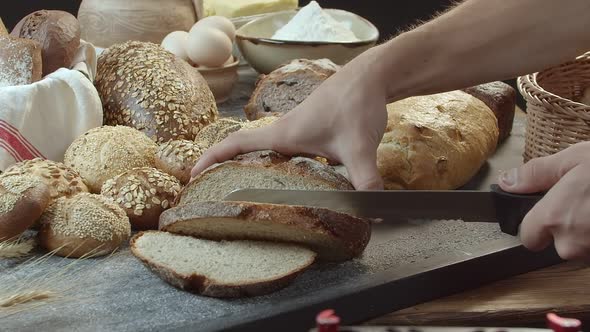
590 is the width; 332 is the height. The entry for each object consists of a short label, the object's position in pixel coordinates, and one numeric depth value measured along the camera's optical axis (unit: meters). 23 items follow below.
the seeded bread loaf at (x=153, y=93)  2.28
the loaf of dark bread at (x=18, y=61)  2.07
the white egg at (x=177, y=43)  2.75
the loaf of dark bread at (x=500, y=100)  2.50
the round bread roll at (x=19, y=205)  1.67
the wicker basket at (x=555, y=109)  2.03
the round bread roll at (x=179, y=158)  1.98
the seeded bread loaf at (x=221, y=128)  2.12
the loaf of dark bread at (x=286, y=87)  2.40
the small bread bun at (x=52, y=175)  1.80
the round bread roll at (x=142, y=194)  1.84
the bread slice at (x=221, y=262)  1.53
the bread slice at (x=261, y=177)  1.74
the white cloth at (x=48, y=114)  2.05
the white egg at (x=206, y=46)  2.73
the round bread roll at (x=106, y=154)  1.98
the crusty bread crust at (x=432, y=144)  2.00
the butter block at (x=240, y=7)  3.48
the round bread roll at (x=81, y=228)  1.69
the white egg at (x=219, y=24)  2.80
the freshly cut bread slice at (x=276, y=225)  1.55
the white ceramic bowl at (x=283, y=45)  2.90
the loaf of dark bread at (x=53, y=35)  2.19
